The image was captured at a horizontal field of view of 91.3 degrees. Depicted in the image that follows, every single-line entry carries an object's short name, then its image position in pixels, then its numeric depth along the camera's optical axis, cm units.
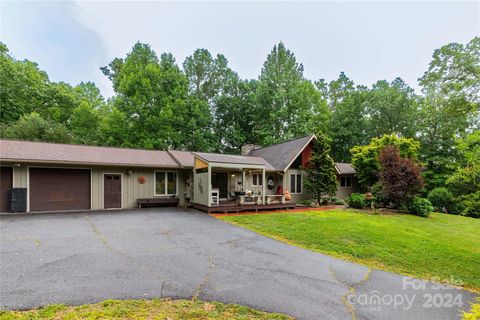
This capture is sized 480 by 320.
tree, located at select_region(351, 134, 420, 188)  1756
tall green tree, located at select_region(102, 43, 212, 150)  2312
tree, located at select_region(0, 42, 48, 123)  2236
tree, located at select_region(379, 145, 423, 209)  1389
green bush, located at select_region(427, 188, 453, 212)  1759
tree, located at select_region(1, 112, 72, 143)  1934
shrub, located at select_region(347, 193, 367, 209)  1514
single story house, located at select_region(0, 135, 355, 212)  1064
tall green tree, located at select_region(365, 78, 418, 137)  2589
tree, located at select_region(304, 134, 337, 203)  1589
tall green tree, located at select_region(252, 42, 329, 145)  2609
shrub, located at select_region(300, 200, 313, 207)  1569
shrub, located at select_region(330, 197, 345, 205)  1716
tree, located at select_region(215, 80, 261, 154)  2748
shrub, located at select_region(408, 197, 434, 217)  1361
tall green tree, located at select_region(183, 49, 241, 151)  2781
